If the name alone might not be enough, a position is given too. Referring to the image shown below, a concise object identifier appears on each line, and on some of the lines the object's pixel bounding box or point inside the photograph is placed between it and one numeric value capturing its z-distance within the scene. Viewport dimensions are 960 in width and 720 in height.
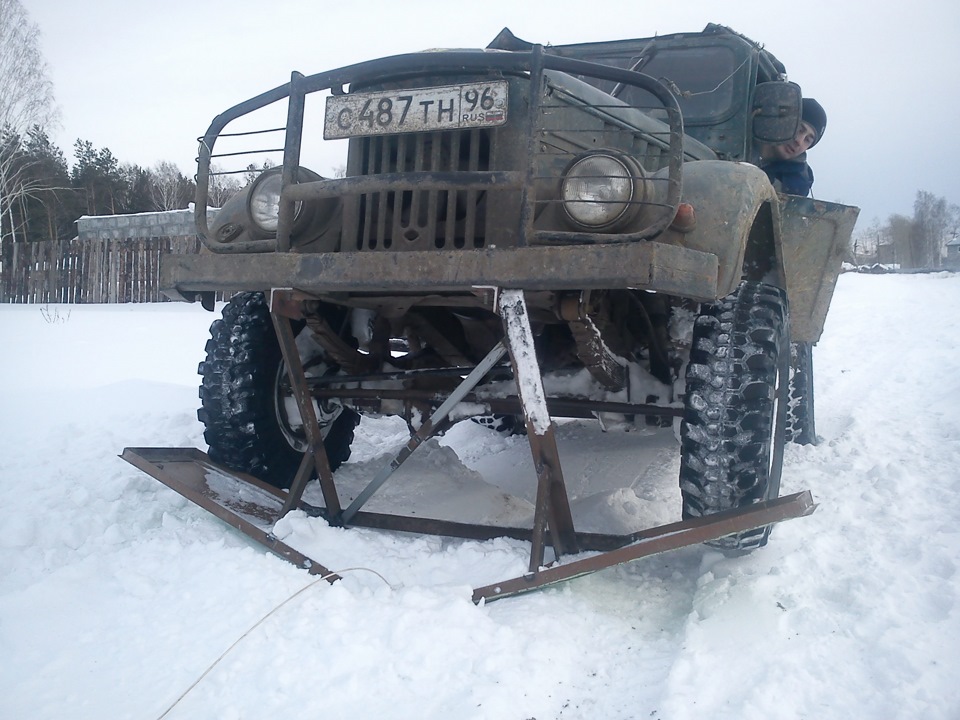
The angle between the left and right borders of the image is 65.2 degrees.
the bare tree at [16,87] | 15.74
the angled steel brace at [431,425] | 2.79
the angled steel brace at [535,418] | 2.50
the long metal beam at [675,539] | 2.37
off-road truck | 2.49
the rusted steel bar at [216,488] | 2.95
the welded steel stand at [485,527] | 2.45
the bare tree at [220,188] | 23.10
